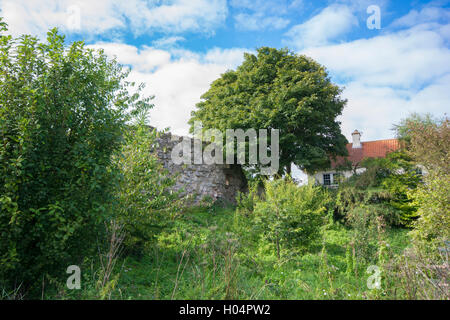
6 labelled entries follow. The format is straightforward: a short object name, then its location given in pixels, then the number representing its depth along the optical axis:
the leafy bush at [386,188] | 11.41
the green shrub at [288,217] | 6.48
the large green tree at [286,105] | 13.21
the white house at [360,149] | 22.31
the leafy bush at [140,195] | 4.71
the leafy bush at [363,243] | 5.64
